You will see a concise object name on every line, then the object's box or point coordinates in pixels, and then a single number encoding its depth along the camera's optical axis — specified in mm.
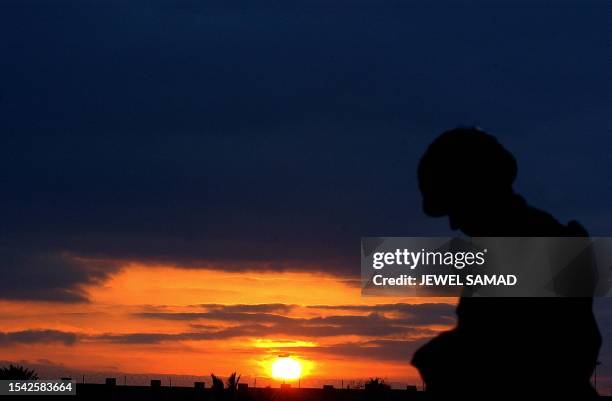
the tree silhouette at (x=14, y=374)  43562
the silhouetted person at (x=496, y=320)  2830
